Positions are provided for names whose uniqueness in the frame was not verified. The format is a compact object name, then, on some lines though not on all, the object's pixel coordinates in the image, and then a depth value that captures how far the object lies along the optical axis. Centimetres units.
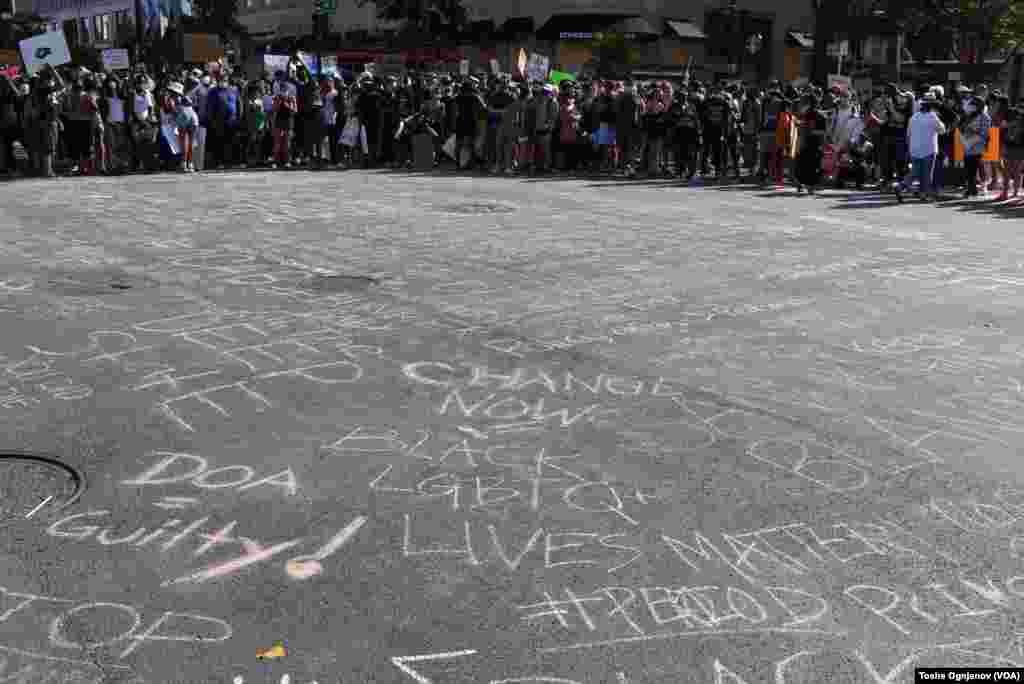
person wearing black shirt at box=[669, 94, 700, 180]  2031
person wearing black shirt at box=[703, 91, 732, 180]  2019
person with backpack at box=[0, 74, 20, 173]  1916
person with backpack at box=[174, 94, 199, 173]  2047
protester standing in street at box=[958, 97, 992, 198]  1775
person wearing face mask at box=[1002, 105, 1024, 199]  1738
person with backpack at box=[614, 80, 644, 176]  2106
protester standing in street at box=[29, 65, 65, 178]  1909
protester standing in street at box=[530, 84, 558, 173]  2150
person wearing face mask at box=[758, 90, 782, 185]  1983
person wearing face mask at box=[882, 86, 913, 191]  1914
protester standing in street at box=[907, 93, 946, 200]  1745
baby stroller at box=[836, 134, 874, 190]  1928
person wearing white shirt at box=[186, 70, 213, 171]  2098
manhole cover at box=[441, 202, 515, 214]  1556
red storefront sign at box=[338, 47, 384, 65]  5103
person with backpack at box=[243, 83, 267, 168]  2153
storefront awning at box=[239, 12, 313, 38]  6544
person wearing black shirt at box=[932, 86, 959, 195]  1858
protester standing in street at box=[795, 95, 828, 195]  1862
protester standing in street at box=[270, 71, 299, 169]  2155
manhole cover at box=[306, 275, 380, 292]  1005
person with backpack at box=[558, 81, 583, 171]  2161
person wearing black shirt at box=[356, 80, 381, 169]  2228
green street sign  2741
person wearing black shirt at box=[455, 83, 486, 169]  2216
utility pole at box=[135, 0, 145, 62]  3672
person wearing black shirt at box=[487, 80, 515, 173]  2191
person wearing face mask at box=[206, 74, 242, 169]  2111
